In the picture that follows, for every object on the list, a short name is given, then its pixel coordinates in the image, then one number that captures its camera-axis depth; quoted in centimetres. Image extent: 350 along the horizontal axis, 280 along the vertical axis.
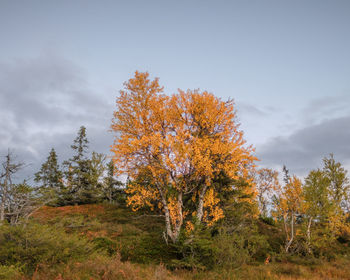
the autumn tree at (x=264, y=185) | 3481
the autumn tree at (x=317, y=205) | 1644
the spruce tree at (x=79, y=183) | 2656
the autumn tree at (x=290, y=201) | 1680
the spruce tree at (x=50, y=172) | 4094
